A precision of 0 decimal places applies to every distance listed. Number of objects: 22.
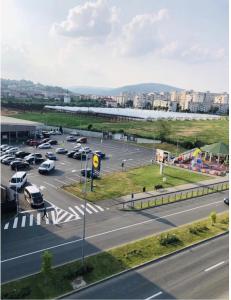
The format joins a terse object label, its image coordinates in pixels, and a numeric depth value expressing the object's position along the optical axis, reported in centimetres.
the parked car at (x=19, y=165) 5347
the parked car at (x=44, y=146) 7231
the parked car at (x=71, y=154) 6494
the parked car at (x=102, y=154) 6681
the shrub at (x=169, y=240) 2963
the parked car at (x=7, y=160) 5679
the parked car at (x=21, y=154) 6194
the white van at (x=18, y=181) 4276
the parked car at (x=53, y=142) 7806
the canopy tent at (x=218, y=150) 6644
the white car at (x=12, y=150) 6299
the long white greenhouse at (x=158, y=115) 15125
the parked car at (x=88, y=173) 5142
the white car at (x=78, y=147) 7349
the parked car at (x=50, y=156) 6204
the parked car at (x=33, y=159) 5765
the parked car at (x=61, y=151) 6794
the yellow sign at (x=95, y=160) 3929
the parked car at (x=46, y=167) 5153
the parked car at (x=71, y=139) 8655
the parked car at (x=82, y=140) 8388
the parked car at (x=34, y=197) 3734
